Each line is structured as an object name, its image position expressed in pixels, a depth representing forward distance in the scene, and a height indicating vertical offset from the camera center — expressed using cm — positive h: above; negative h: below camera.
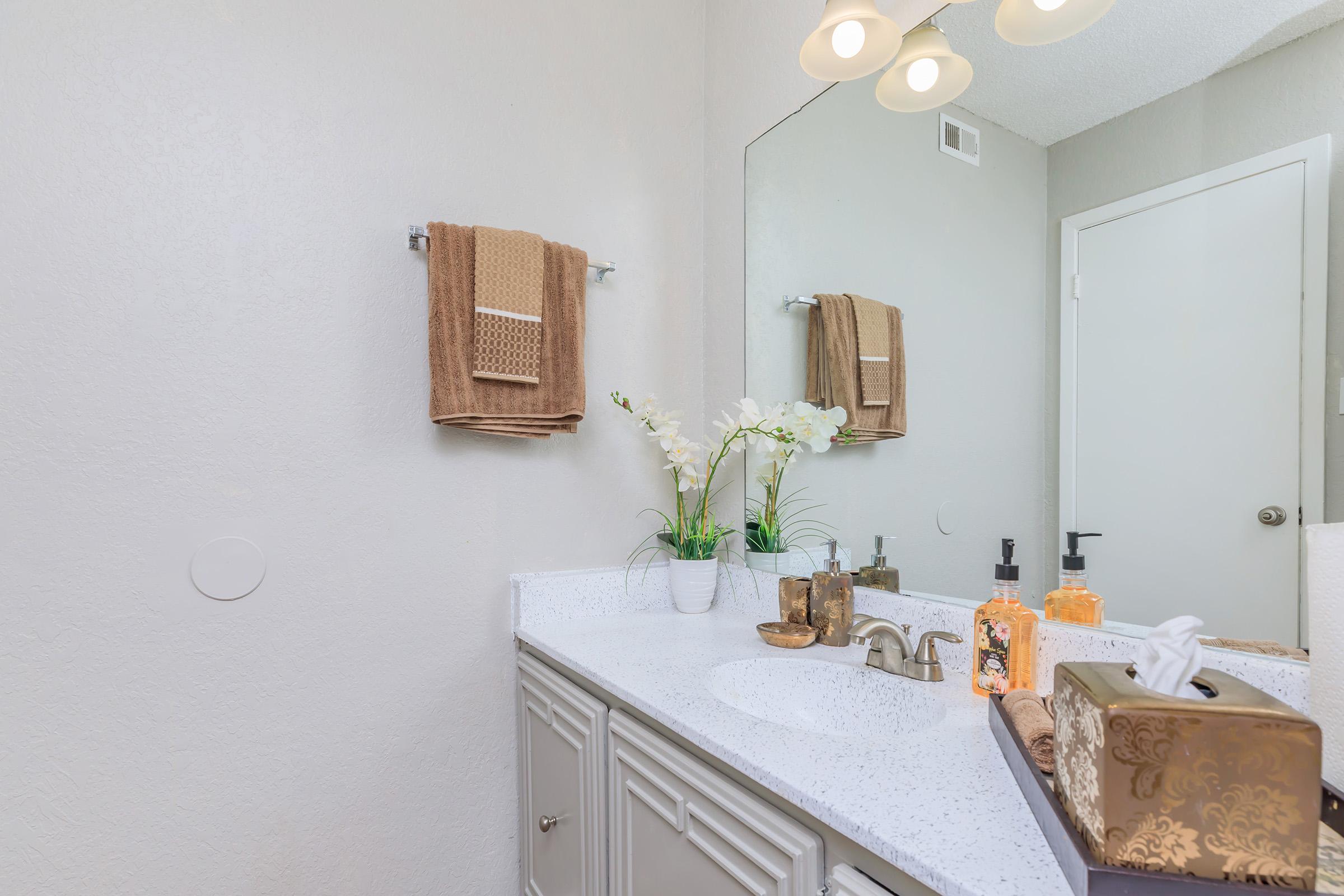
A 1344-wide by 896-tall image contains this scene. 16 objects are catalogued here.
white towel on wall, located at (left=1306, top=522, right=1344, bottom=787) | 63 -19
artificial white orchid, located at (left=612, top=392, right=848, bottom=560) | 140 -2
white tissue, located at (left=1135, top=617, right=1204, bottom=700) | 54 -18
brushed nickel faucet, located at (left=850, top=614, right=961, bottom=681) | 106 -34
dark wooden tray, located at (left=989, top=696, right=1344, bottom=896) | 50 -33
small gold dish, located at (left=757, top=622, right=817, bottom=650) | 125 -36
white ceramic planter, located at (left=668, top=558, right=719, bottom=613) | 158 -34
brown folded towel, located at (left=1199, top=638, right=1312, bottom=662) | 80 -26
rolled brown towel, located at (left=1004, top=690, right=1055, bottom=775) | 72 -32
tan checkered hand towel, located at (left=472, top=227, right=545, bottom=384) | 137 +27
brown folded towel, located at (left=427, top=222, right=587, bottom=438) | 134 +17
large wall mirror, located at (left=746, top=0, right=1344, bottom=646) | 80 +18
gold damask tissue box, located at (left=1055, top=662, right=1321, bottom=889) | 49 -26
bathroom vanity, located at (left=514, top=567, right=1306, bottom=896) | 65 -40
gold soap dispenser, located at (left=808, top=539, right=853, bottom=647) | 128 -32
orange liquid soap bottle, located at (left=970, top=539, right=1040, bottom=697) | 96 -30
